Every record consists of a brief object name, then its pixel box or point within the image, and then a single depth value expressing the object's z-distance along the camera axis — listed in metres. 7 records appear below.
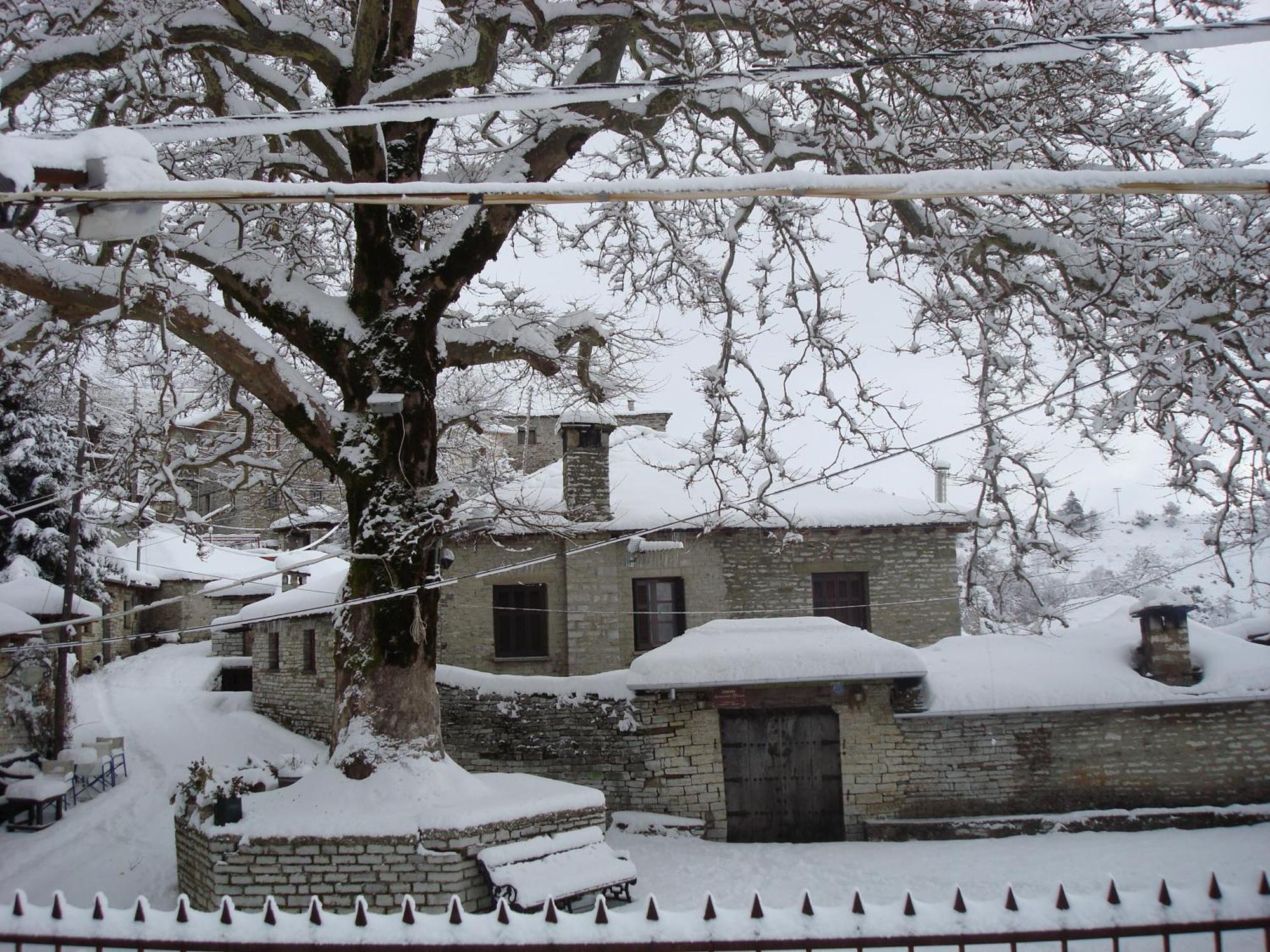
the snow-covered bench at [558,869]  8.03
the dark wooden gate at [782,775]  14.32
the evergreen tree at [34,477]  19.61
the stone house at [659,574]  17.64
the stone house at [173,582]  31.58
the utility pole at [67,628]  16.39
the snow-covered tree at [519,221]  7.81
